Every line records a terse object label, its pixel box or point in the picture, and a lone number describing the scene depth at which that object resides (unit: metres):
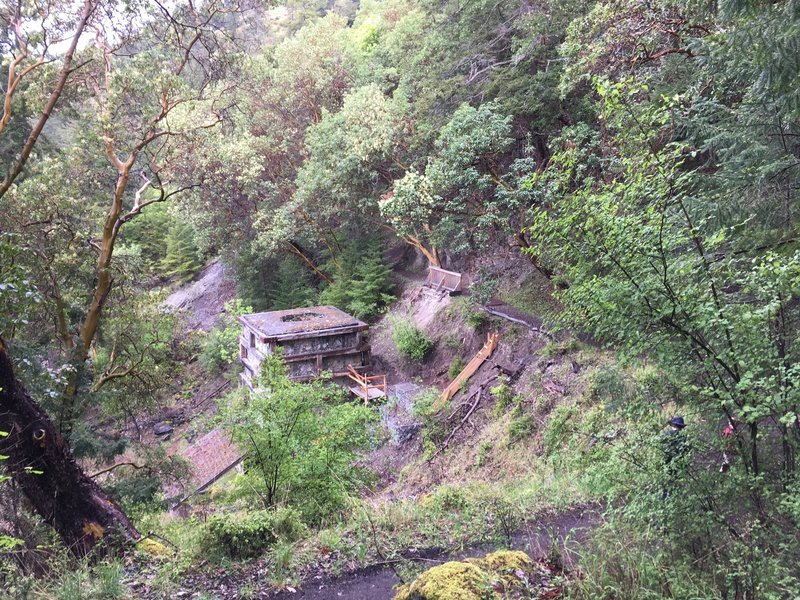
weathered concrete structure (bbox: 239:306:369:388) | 18.33
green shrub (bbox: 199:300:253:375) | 23.52
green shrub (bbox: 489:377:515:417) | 13.30
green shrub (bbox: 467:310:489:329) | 16.45
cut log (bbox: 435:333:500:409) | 15.40
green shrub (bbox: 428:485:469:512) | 7.12
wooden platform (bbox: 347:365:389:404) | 17.45
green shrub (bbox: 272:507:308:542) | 6.45
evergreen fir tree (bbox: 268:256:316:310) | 25.93
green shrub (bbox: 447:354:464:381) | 16.25
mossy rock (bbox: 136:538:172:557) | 6.35
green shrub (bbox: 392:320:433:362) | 18.12
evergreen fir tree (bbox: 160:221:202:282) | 34.50
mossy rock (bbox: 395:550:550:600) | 3.92
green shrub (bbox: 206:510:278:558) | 5.90
